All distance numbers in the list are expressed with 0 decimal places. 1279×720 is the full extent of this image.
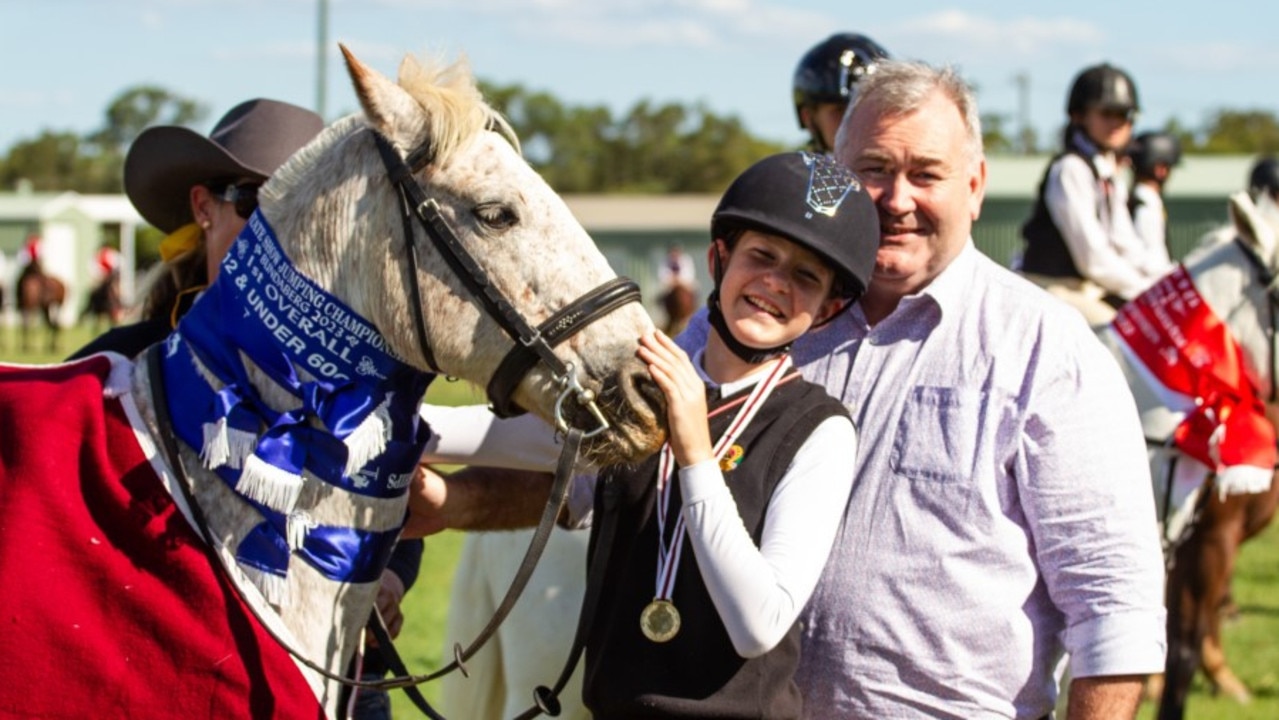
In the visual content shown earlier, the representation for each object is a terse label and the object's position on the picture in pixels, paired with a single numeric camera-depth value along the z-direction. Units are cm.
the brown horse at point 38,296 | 2919
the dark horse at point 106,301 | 3249
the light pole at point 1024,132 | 7712
